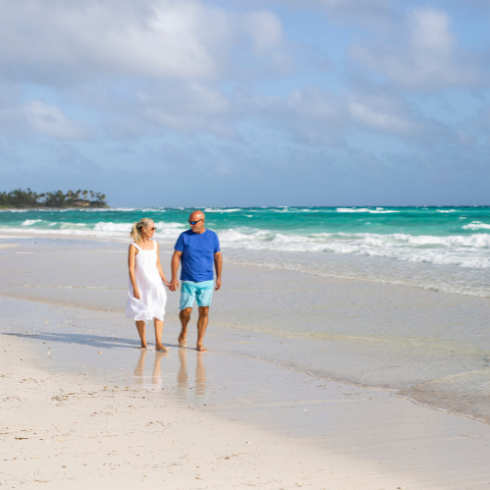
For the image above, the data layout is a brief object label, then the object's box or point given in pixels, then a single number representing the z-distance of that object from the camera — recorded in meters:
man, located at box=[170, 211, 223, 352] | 6.81
